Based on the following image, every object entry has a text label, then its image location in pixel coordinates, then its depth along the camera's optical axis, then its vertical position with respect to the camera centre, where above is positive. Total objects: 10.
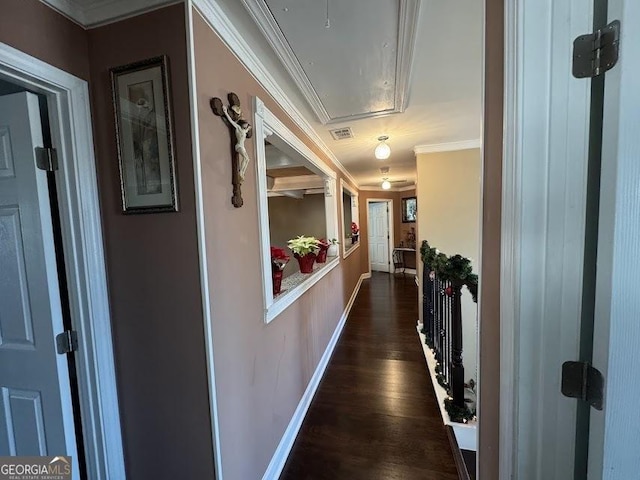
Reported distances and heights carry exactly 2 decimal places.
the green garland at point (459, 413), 1.93 -1.45
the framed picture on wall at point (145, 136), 1.03 +0.37
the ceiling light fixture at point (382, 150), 2.77 +0.72
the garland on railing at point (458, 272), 1.81 -0.40
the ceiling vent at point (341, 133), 2.62 +0.90
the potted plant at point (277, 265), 1.86 -0.30
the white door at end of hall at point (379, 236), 7.93 -0.52
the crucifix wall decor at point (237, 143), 1.25 +0.38
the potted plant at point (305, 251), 2.47 -0.27
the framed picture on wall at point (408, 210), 7.73 +0.23
